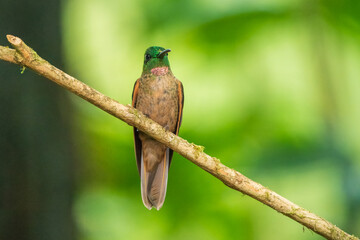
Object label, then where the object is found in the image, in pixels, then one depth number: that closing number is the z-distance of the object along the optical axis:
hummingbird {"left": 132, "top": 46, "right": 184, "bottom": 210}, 7.30
